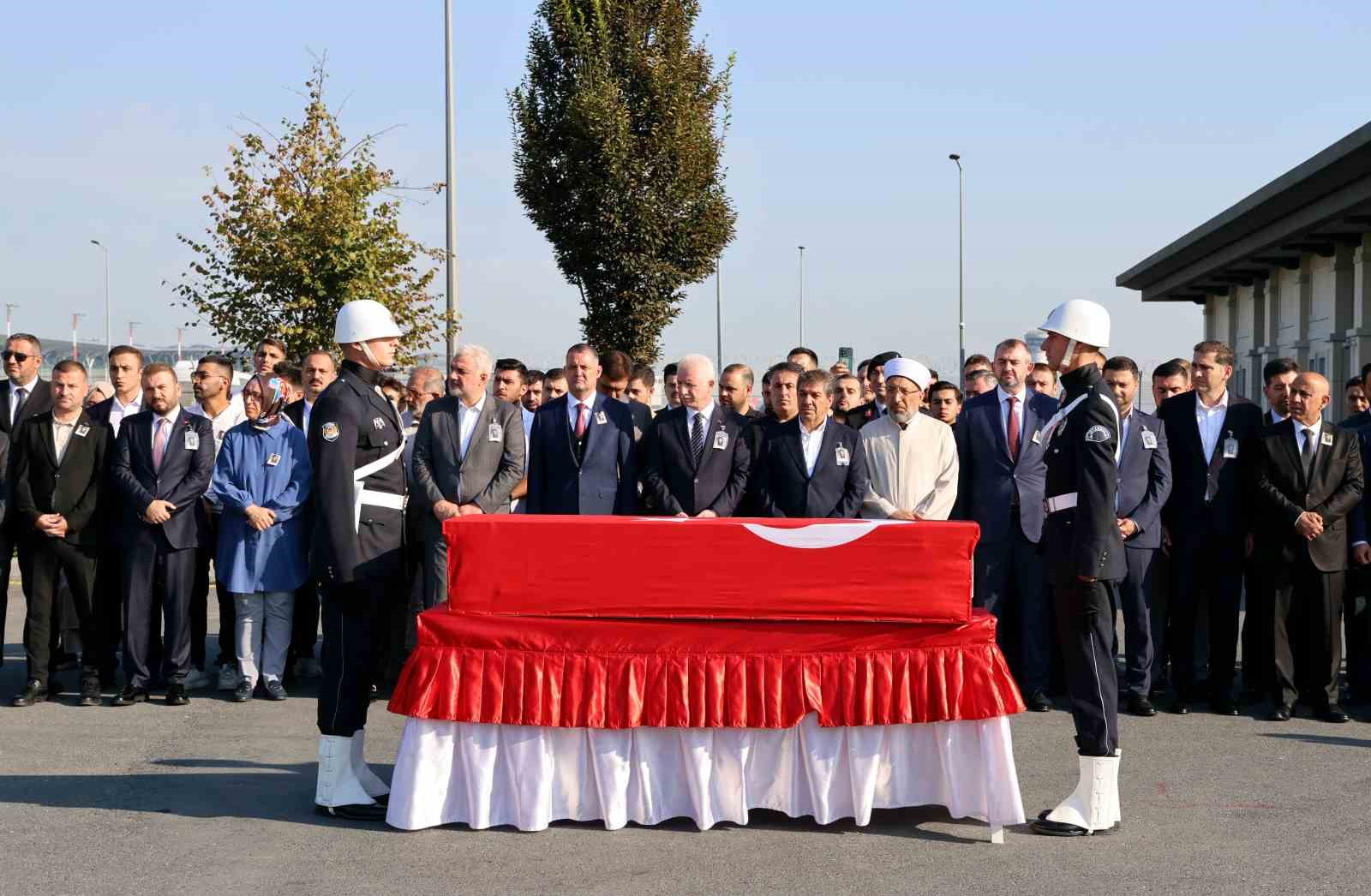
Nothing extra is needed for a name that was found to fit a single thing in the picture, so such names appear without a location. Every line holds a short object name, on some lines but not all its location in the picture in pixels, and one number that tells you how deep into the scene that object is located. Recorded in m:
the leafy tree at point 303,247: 17.36
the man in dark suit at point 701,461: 8.52
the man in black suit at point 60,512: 9.23
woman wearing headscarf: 9.27
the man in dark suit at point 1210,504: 9.29
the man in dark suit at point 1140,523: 9.03
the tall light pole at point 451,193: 20.22
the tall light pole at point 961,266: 44.81
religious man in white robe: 8.83
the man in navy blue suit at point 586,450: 9.23
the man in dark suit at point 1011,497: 9.26
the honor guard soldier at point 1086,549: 6.21
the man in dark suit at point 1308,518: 9.01
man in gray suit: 8.86
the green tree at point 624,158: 29.97
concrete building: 21.48
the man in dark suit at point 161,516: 9.17
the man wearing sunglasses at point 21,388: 9.86
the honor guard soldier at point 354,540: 6.46
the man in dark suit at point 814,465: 8.44
